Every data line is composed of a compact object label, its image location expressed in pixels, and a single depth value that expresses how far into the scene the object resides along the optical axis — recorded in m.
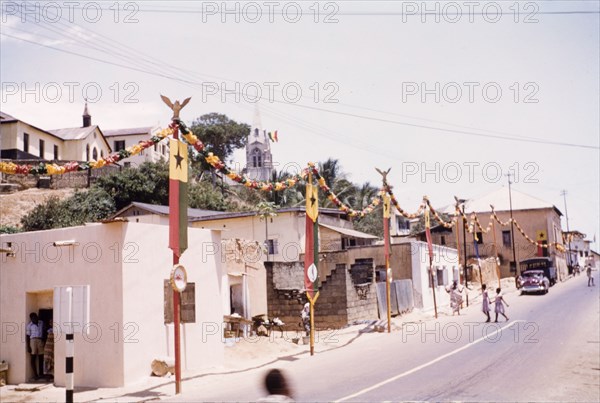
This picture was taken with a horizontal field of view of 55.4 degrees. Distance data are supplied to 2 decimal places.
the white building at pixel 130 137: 76.25
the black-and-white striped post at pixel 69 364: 9.91
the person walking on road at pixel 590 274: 51.34
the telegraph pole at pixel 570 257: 86.59
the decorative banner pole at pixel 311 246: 20.03
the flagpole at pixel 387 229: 24.88
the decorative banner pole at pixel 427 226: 31.09
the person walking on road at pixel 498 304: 26.53
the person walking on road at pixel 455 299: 33.19
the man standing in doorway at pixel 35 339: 16.22
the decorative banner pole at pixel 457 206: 36.91
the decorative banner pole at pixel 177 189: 14.52
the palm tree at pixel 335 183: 52.59
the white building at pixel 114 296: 14.89
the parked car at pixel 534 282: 43.56
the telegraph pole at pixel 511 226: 61.81
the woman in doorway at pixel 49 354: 15.96
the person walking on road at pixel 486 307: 27.17
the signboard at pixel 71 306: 10.23
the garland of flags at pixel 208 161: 12.09
